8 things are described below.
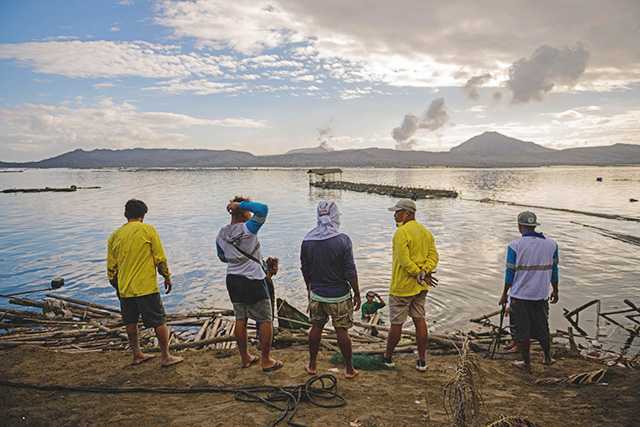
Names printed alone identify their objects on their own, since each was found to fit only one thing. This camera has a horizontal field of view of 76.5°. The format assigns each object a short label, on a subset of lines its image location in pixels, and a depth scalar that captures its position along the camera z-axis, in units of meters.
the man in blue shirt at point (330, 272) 5.27
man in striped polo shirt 5.89
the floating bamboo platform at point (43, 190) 68.15
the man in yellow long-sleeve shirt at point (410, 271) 5.63
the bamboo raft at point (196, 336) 7.23
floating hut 68.62
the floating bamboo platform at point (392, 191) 54.09
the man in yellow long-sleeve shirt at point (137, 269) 5.72
